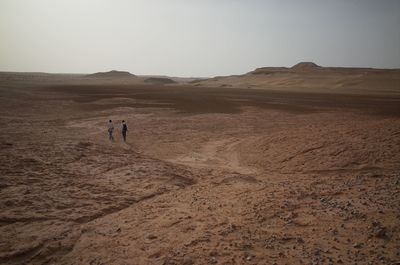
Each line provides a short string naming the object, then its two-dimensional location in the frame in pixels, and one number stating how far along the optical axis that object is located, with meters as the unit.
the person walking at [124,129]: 15.95
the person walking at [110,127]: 15.86
